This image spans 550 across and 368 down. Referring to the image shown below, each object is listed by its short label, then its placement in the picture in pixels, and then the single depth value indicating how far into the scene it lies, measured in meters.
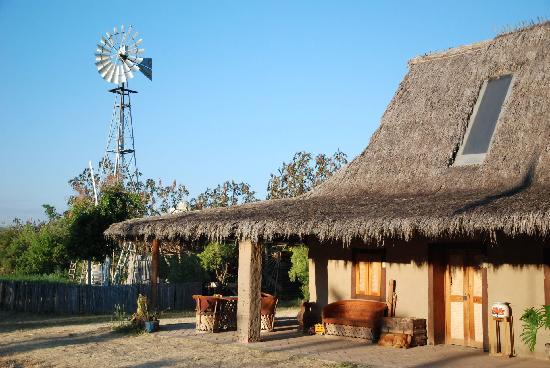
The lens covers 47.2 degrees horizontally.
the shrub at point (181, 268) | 22.12
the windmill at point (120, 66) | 26.25
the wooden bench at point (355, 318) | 11.87
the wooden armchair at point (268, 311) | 13.43
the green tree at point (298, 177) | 28.48
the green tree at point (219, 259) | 22.28
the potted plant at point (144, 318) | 13.48
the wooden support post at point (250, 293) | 11.63
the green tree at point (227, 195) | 31.72
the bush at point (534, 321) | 9.05
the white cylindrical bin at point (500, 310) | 10.01
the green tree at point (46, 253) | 24.73
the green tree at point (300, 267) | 21.41
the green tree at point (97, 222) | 19.19
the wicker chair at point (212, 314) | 13.38
